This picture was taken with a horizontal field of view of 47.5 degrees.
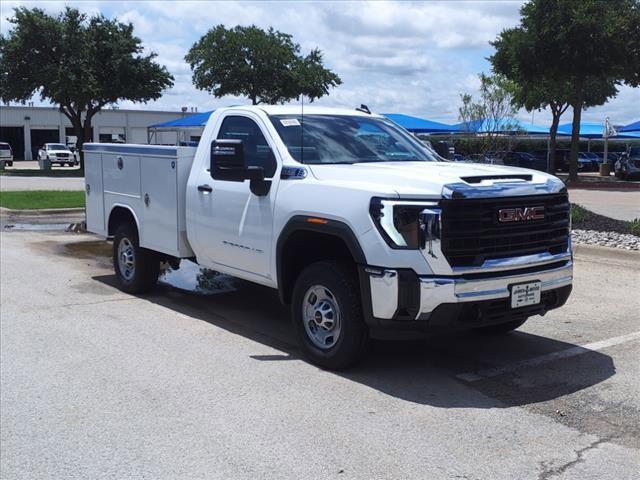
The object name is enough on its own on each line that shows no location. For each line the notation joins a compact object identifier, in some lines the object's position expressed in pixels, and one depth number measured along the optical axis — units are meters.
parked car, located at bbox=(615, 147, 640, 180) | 34.84
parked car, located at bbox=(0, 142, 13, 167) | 52.06
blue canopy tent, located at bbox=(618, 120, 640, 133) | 39.03
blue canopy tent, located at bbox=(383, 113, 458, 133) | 34.03
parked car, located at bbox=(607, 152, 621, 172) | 48.86
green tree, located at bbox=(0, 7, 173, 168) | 38.53
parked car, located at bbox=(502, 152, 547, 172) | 37.06
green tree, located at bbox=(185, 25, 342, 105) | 41.47
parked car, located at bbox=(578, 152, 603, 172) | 48.38
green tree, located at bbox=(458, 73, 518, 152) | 17.06
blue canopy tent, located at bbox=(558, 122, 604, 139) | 46.69
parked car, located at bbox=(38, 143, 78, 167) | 50.65
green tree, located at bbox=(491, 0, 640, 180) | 26.08
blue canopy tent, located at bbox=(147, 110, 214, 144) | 29.51
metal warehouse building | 72.62
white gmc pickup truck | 5.06
